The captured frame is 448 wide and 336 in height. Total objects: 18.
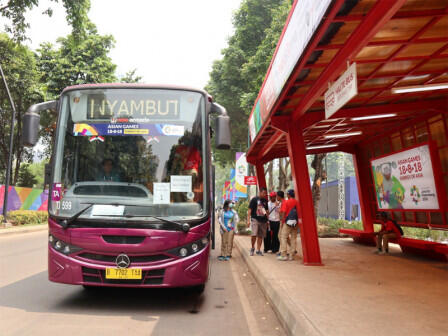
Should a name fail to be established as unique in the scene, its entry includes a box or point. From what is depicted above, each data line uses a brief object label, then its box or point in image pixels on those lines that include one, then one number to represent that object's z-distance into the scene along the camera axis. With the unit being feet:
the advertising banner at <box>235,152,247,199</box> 73.77
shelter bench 29.19
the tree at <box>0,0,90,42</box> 44.60
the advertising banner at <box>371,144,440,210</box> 32.89
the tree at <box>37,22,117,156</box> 85.20
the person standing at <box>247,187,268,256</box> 35.01
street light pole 66.18
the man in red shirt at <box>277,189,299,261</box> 32.37
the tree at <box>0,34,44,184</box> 81.10
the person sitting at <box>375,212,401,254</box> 37.06
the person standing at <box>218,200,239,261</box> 34.73
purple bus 17.62
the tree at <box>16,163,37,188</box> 111.34
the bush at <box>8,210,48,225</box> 73.00
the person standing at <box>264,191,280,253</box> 37.24
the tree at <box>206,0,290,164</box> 80.12
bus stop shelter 16.52
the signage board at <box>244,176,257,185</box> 64.97
